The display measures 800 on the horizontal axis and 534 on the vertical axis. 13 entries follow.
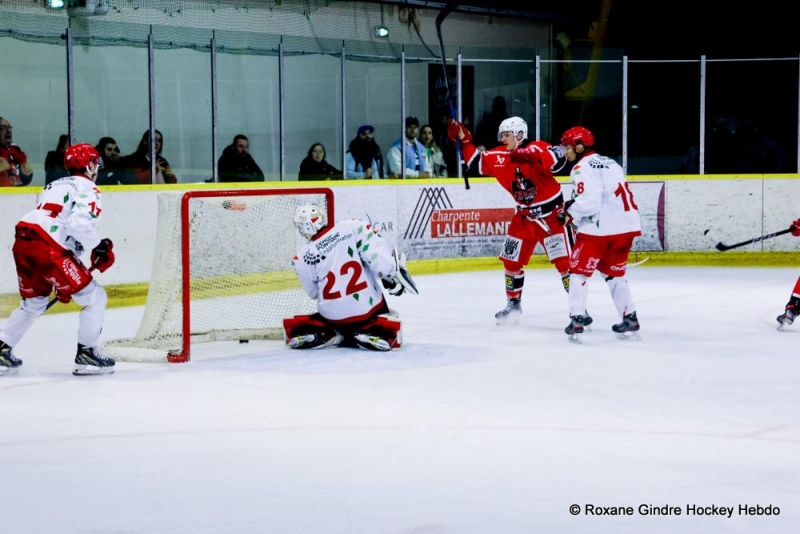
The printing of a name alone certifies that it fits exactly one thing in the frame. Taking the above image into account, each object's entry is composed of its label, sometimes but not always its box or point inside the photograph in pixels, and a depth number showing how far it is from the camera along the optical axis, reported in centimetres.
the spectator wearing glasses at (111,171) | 1766
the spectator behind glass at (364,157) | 2072
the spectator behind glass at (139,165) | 1777
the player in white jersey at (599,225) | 1278
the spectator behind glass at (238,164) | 1925
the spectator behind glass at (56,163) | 1703
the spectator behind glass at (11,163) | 1630
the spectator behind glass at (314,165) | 2041
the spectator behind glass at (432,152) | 2172
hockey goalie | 1219
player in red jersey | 1437
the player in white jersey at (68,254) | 1064
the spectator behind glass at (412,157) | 2133
